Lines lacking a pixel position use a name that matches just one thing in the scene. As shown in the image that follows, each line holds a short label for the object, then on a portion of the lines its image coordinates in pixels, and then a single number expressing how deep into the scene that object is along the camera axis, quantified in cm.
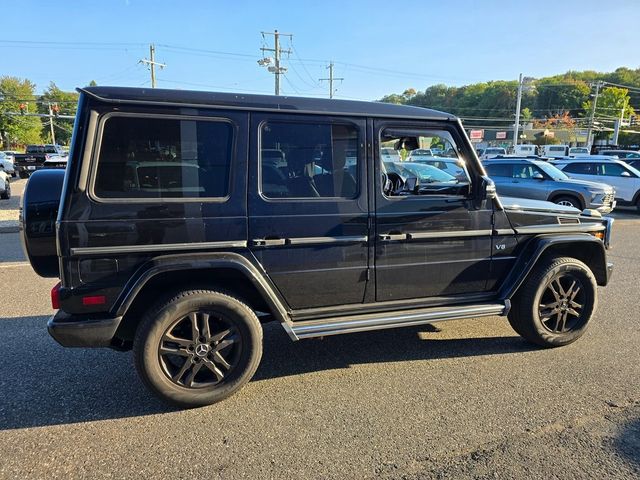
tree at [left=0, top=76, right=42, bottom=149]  6209
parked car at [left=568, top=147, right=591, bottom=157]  4373
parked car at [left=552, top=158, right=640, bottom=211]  1390
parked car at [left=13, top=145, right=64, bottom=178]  2612
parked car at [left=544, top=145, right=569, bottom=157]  4666
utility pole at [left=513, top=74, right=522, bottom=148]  3926
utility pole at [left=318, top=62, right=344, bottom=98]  5641
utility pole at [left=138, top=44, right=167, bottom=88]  4646
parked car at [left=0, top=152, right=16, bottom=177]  2438
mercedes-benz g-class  279
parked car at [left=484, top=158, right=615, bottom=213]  1158
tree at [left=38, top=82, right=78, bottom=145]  8550
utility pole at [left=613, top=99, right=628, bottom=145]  5900
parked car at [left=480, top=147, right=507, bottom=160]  4056
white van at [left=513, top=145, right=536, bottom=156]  4605
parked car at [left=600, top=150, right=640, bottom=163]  2539
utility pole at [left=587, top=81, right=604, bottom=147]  6462
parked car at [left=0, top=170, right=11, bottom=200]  1500
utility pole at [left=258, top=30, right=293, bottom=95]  3575
